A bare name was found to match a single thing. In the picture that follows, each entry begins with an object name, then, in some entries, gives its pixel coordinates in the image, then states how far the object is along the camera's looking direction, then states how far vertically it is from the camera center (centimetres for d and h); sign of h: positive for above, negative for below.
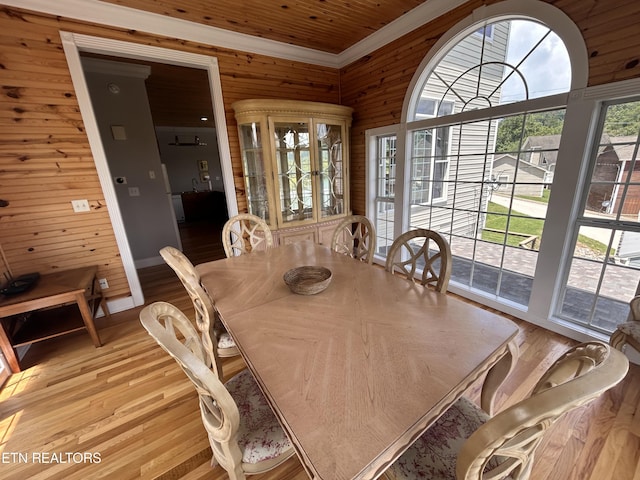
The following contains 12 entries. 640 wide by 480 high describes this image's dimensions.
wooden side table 187 -105
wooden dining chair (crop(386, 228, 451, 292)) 141 -55
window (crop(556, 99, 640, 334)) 170 -52
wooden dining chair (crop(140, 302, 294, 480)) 72 -87
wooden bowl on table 133 -61
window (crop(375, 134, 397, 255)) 329 -28
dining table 64 -65
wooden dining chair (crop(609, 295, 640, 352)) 142 -98
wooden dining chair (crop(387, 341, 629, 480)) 48 -56
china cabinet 279 +6
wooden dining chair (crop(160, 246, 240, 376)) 132 -68
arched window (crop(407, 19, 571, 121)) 193 +73
